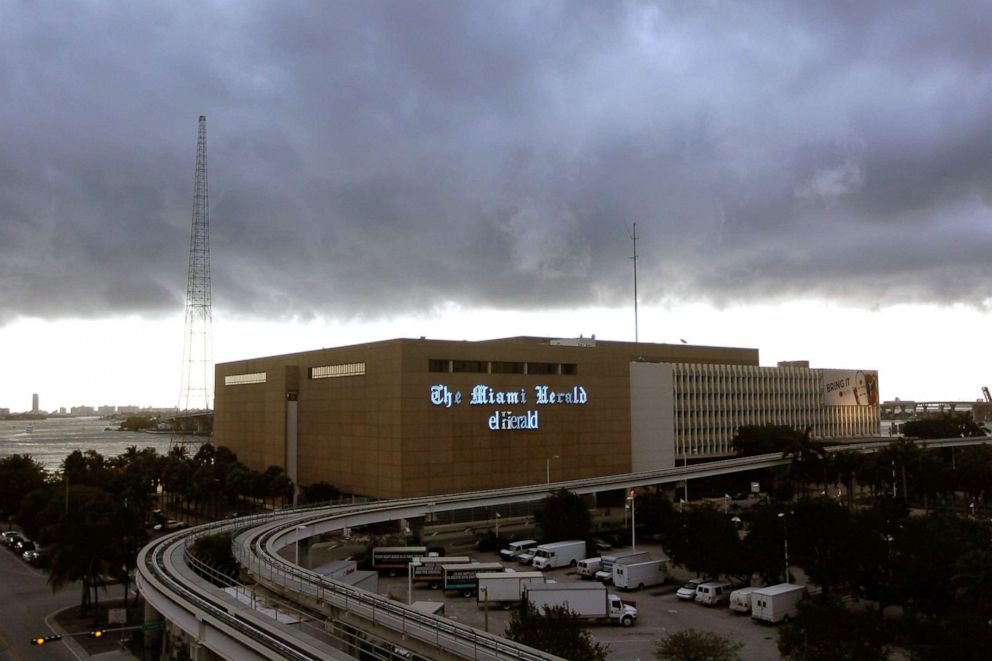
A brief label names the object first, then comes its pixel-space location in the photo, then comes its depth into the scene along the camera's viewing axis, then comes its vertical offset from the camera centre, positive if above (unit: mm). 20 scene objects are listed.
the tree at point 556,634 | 32031 -10317
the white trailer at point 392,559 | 63562 -13424
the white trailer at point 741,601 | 49938 -13556
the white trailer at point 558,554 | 64750 -13659
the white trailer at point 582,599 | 46344 -12400
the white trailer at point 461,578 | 56219 -13371
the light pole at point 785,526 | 53031 -9258
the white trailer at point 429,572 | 57531 -13181
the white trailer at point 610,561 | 58562 -12931
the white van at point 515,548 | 69250 -14024
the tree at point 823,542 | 48906 -9742
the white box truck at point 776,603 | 47438 -13132
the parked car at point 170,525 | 93438 -15636
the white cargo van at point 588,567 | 60844 -13721
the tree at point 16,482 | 93125 -9982
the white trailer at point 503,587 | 50281 -12555
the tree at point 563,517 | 71438 -11527
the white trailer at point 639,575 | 57094 -13620
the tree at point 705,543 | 54750 -11083
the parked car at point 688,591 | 54031 -13981
